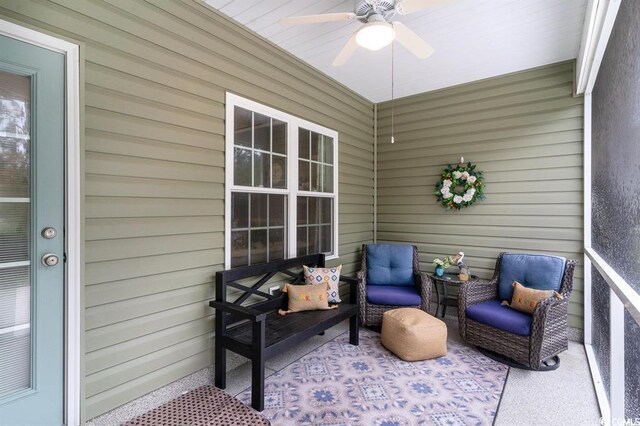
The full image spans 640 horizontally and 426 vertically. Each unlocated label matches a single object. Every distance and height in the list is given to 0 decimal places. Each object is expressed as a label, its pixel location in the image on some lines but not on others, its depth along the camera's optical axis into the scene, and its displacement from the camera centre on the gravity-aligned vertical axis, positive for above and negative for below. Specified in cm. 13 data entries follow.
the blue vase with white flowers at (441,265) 374 -65
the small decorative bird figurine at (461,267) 358 -67
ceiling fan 202 +130
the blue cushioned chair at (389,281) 343 -85
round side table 364 -101
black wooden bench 218 -96
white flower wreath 383 +32
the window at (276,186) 274 +27
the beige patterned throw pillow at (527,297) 279 -79
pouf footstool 279 -115
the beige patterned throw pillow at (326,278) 316 -69
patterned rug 207 -137
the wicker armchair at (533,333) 259 -110
